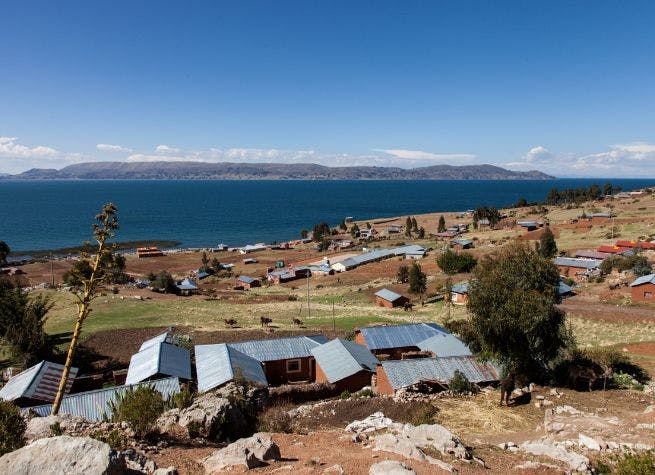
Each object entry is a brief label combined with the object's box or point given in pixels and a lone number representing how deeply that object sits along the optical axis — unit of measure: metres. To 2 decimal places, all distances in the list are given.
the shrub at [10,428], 10.02
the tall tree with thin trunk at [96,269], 12.53
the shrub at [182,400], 16.70
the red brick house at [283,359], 28.06
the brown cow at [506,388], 19.42
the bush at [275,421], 16.42
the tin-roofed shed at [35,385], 22.86
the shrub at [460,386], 21.30
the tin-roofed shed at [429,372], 22.02
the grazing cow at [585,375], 22.20
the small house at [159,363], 24.08
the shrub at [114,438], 11.19
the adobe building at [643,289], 42.84
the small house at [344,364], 25.00
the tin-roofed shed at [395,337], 30.42
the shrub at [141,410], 13.20
